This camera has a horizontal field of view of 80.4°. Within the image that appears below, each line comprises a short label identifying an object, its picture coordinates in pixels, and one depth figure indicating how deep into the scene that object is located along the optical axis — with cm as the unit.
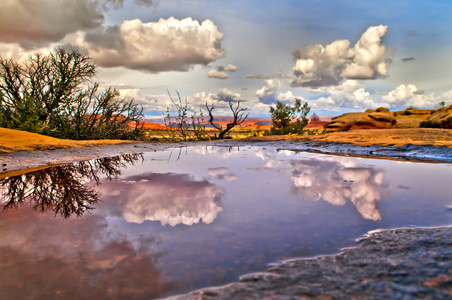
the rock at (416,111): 2239
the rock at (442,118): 1397
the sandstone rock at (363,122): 1666
